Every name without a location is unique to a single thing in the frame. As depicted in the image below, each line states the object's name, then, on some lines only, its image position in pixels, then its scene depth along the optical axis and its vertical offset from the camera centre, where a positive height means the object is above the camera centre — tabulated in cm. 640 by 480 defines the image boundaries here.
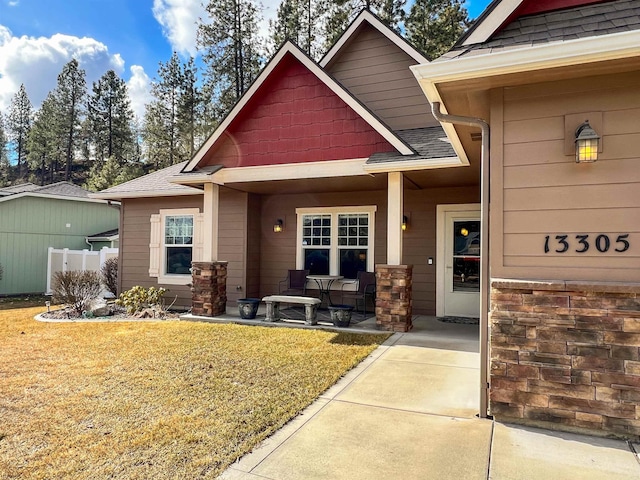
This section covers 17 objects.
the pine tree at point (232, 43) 1959 +1071
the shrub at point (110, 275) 1124 -79
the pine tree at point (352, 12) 1683 +1058
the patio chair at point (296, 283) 870 -73
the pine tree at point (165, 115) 2455 +879
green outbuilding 1271 +62
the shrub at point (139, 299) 843 -113
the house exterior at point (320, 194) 653 +128
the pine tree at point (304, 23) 1833 +1088
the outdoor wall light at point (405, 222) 809 +63
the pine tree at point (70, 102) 3092 +1192
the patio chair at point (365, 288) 806 -78
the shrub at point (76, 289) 839 -92
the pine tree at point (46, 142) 3222 +916
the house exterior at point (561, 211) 288 +35
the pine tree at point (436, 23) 1617 +977
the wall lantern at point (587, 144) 295 +84
